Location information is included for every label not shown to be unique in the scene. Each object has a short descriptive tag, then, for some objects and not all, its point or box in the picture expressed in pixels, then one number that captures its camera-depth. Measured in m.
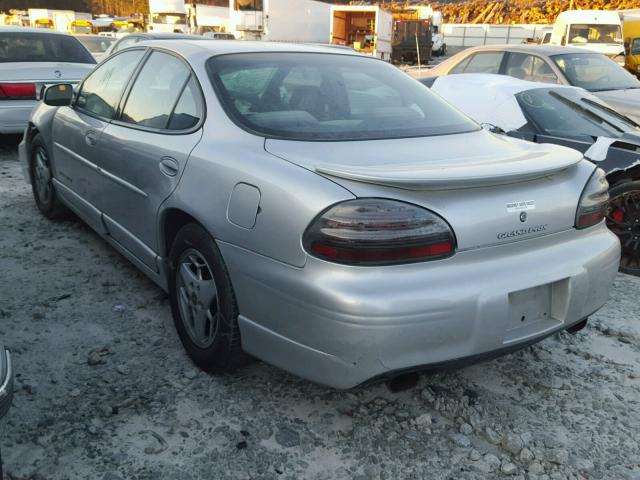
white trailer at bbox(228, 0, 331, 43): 22.53
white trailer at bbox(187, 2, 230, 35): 25.05
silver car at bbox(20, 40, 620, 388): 2.09
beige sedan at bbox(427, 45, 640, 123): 7.03
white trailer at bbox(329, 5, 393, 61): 24.81
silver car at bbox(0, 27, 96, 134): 6.94
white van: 16.00
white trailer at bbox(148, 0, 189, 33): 27.30
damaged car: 4.39
